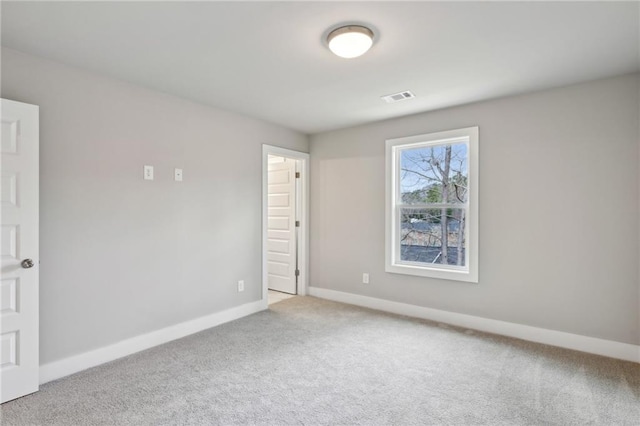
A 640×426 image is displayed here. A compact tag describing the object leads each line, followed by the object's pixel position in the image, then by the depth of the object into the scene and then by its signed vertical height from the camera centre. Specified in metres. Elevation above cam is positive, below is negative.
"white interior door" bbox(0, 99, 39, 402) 2.17 -0.26
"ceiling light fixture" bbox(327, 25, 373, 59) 2.06 +1.10
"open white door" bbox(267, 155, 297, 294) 4.95 -0.17
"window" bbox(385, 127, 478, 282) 3.56 +0.10
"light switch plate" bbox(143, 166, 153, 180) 3.04 +0.37
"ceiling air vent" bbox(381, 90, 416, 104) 3.20 +1.15
